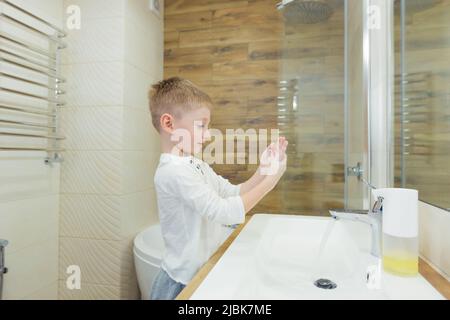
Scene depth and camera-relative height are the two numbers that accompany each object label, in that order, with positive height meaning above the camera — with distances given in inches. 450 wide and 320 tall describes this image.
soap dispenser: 23.9 -5.2
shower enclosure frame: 39.5 +10.6
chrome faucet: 27.8 -4.9
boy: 31.4 -2.4
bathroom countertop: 21.1 -8.9
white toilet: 54.4 -18.1
